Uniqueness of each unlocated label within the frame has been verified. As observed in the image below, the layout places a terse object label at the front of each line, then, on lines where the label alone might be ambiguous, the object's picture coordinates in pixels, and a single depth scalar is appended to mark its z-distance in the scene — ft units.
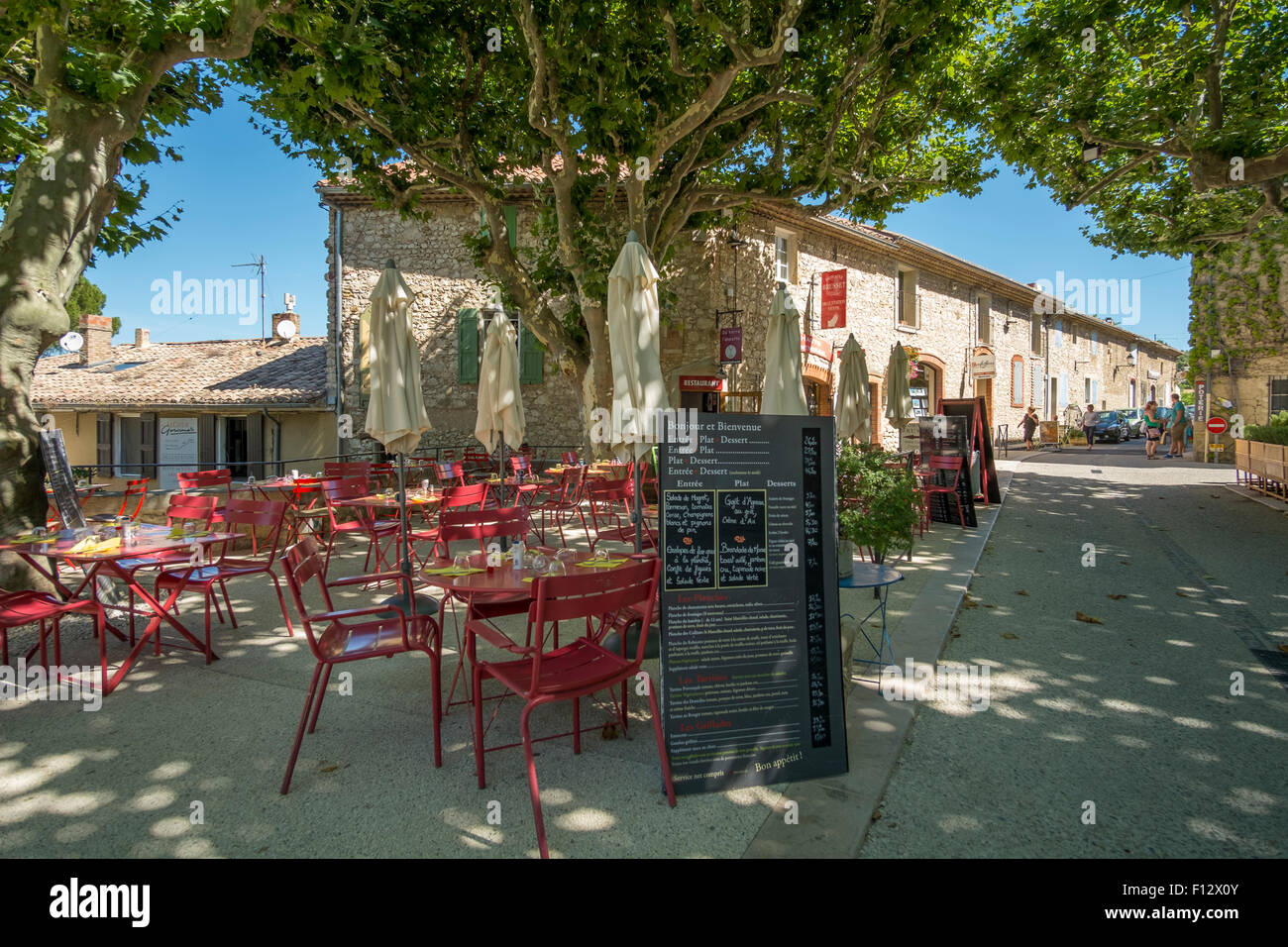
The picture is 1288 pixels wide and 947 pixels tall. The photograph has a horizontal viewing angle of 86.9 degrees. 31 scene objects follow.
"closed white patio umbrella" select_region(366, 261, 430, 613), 15.48
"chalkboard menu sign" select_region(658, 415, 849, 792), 9.09
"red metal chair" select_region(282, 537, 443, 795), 9.77
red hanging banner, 52.70
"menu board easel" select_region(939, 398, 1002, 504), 33.45
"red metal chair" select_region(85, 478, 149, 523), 22.65
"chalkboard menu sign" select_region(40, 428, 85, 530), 17.28
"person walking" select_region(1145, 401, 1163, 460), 65.26
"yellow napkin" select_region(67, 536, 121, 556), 12.96
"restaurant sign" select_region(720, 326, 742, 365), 46.44
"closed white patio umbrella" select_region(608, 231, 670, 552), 12.89
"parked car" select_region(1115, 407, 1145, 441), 105.81
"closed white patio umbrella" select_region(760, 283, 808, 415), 16.57
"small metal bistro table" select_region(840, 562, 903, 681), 12.59
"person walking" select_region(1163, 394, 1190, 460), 67.31
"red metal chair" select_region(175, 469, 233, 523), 26.84
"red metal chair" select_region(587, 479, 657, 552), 21.42
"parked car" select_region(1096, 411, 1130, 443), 94.27
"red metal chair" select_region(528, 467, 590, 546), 28.32
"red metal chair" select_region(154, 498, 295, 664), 14.46
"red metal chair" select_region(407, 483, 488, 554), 22.04
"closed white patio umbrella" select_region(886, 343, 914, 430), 32.35
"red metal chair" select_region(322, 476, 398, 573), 20.97
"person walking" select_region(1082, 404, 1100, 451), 83.82
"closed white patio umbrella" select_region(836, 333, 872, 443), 26.37
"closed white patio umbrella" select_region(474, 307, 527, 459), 22.35
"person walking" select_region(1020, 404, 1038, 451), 79.37
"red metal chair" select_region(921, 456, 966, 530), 29.40
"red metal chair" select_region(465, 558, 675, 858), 8.39
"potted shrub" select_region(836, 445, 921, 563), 16.57
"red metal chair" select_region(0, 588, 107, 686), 12.05
